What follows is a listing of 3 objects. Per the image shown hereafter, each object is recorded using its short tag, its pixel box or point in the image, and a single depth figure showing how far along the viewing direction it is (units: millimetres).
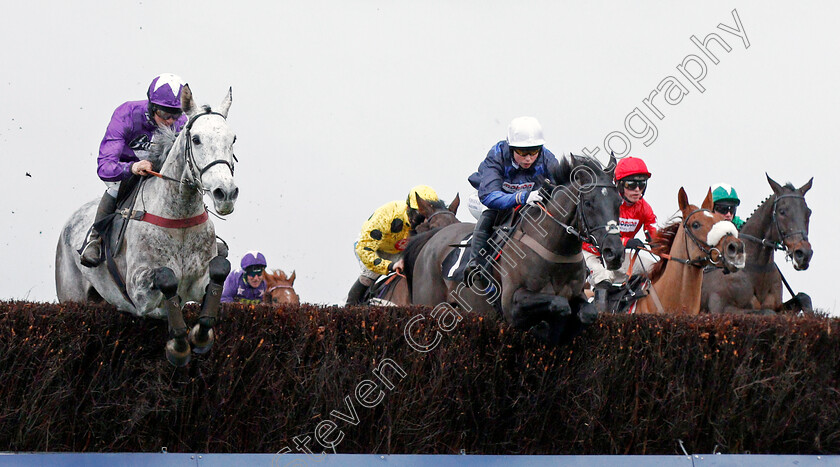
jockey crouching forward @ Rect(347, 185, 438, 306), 20453
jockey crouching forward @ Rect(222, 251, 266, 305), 24937
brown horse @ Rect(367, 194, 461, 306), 19375
